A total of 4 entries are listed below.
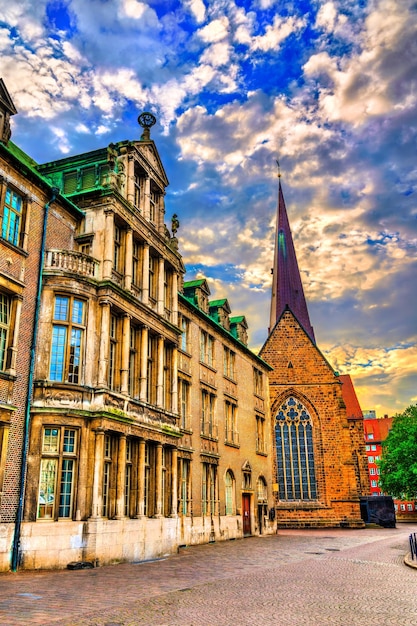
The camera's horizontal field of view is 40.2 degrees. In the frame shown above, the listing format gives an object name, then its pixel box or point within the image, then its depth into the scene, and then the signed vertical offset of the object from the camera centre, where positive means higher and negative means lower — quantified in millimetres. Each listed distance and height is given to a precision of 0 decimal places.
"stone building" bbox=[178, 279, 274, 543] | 28781 +4578
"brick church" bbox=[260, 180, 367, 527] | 49125 +5783
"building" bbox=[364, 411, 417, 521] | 104600 +10923
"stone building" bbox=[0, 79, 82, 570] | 16000 +5913
